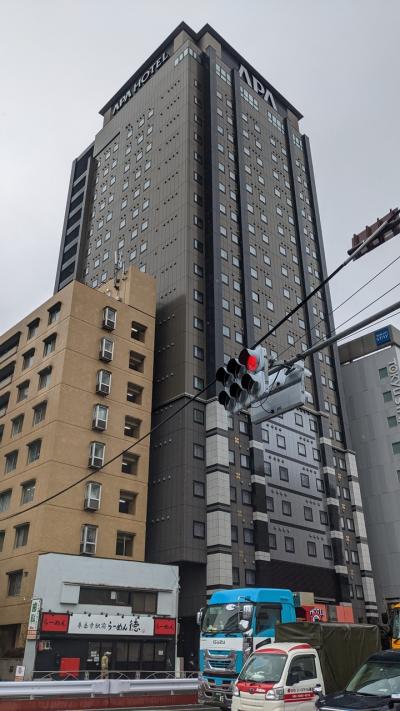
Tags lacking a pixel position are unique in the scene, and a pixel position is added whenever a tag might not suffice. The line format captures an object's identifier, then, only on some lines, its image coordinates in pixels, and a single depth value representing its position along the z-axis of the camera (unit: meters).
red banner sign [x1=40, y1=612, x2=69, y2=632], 37.34
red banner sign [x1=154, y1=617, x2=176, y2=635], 42.78
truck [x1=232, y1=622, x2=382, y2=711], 16.33
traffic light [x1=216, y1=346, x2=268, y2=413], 13.74
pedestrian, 31.67
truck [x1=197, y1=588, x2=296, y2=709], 21.02
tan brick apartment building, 43.59
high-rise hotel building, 51.44
